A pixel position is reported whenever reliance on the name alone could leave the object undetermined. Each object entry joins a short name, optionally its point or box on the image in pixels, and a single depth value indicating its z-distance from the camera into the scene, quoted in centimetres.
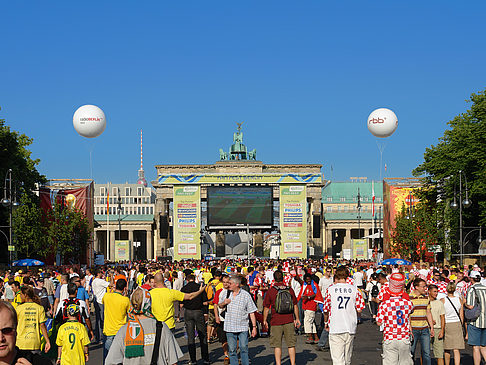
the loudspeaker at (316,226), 7875
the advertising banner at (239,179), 7888
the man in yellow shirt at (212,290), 1797
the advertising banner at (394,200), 6888
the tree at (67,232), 5781
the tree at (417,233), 5403
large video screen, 7650
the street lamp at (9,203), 3577
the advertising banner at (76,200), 6333
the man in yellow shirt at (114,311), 1273
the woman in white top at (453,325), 1362
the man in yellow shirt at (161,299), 1249
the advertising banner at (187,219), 7812
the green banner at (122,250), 6313
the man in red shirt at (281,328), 1348
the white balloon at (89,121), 3797
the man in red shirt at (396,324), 1066
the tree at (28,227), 5325
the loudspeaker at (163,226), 7800
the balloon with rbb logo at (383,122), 3959
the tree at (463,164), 5094
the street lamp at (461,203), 3644
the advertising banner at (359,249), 6094
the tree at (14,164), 5556
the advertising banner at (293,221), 7819
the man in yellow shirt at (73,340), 1030
